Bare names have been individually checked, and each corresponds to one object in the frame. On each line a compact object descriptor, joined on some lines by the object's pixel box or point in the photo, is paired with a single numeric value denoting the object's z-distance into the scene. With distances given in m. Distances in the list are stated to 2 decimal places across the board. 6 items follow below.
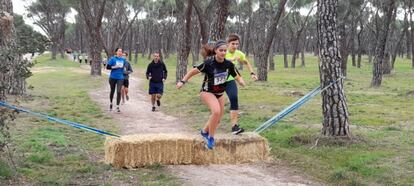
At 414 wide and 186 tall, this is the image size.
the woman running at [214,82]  8.24
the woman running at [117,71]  14.52
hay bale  7.93
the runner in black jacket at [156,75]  14.94
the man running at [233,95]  9.05
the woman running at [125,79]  15.03
